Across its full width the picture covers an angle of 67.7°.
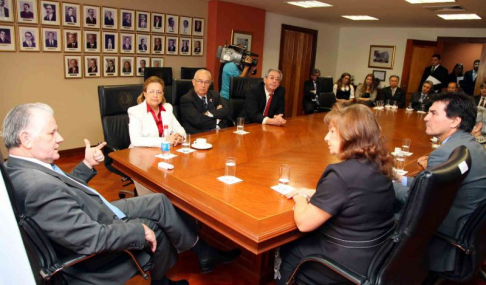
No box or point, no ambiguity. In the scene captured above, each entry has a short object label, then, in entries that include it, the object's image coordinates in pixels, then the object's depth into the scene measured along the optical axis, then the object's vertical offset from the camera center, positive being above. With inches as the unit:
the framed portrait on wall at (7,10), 153.2 +17.8
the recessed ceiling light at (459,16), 242.1 +43.6
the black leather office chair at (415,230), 50.3 -21.7
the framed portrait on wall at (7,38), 155.5 +6.5
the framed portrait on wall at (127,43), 198.5 +9.7
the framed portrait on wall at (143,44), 206.7 +10.2
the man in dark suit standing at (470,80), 301.4 +1.9
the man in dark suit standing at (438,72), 302.5 +6.4
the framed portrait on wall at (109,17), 186.9 +21.6
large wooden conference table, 59.9 -23.5
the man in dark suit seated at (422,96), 232.5 -10.6
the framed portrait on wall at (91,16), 179.5 +20.6
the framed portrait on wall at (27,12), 158.6 +18.5
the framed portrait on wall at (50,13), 165.3 +19.4
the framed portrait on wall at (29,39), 161.6 +7.0
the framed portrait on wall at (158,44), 214.4 +10.8
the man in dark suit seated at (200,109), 133.3 -16.4
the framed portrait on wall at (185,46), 228.2 +11.5
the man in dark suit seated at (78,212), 53.8 -25.5
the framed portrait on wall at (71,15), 172.4 +20.1
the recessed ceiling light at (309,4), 227.0 +42.9
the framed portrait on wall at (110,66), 194.1 -3.4
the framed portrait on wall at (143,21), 202.6 +22.4
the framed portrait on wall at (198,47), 236.1 +11.9
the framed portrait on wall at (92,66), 186.2 -3.9
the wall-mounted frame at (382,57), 343.6 +18.7
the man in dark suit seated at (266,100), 153.3 -13.0
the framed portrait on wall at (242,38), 249.8 +20.7
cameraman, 191.8 -2.1
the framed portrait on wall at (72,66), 178.9 -4.3
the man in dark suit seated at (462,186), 71.7 -20.4
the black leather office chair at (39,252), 51.2 -28.3
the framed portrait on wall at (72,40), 175.5 +8.1
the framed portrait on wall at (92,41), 183.0 +8.7
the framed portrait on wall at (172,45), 220.7 +11.1
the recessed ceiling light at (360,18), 282.5 +45.1
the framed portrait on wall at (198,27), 232.4 +24.3
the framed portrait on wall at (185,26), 225.0 +23.7
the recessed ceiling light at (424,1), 192.2 +42.0
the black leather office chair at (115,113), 116.5 -17.2
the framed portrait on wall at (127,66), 201.5 -2.8
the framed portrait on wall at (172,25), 217.6 +23.1
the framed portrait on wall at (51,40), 168.6 +7.5
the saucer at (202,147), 98.8 -21.8
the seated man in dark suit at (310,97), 246.5 -17.3
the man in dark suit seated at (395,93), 249.8 -10.4
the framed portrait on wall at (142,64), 209.5 -1.3
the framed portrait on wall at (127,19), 194.9 +22.0
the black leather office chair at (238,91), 168.6 -10.8
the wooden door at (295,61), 307.4 +9.3
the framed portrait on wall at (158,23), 210.5 +23.0
